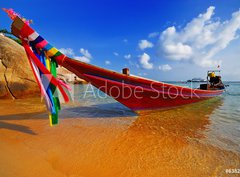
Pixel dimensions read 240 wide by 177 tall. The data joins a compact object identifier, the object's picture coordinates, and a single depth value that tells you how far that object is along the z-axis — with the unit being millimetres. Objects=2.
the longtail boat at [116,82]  2826
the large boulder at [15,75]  7840
